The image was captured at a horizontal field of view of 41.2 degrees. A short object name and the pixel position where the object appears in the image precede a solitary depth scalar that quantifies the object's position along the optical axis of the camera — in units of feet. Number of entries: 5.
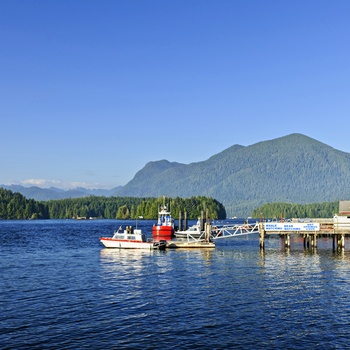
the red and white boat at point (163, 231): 408.05
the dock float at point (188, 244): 295.48
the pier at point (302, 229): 281.13
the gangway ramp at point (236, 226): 306.96
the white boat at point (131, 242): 287.69
